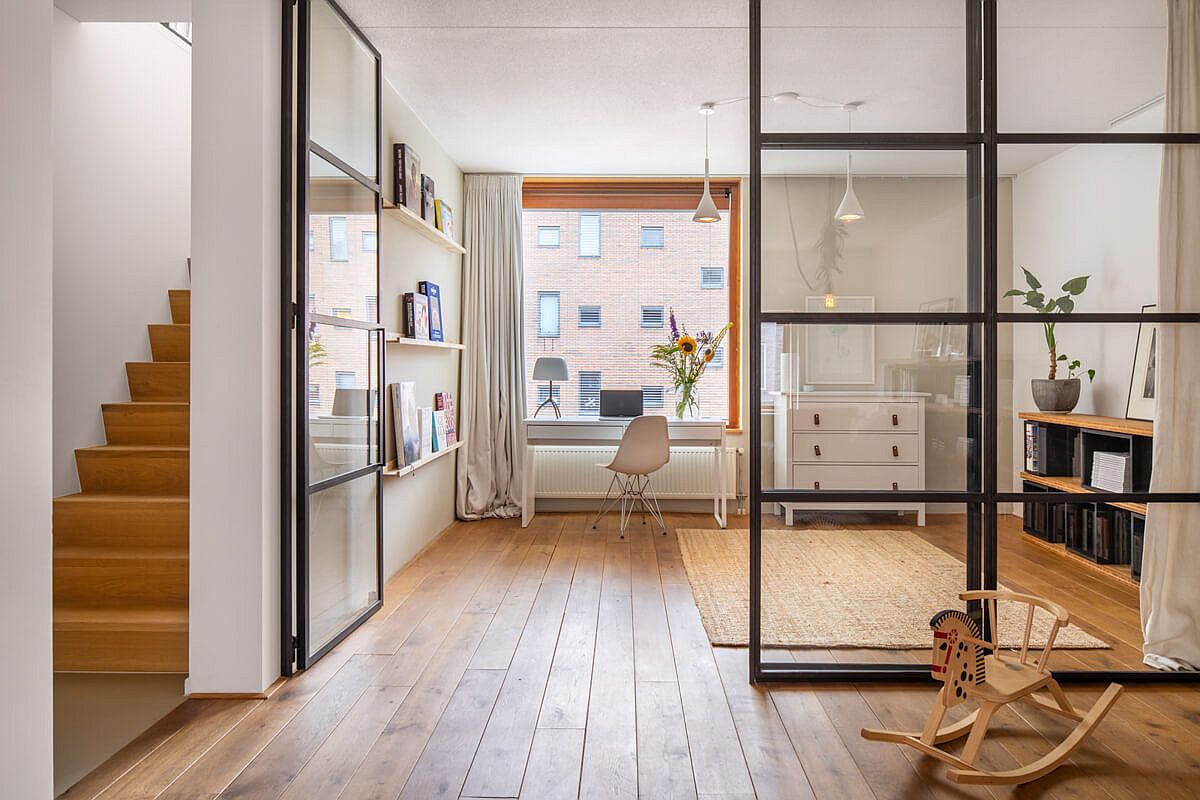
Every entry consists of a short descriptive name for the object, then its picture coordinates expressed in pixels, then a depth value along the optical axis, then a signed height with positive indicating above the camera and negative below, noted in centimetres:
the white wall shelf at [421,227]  399 +96
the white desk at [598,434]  557 -28
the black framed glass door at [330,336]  279 +23
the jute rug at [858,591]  278 -71
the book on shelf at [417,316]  441 +46
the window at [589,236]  627 +128
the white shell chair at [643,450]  526 -38
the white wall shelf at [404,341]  387 +29
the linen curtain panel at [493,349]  589 +35
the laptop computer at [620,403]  582 -6
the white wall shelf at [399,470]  387 -38
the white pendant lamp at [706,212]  496 +117
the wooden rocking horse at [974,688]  201 -77
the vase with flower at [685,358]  587 +28
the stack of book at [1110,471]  278 -28
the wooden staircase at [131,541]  278 -60
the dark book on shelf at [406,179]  413 +117
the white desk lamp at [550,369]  588 +19
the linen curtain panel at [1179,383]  274 +4
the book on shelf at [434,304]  479 +58
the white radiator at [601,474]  597 -62
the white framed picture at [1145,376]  275 +6
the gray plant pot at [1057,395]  273 +0
